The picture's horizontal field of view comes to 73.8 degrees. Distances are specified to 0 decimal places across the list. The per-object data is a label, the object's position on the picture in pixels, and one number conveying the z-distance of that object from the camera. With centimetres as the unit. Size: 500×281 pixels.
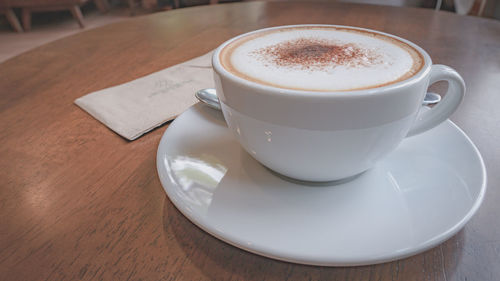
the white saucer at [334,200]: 24
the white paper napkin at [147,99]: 45
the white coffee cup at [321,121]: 25
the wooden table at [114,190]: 24
